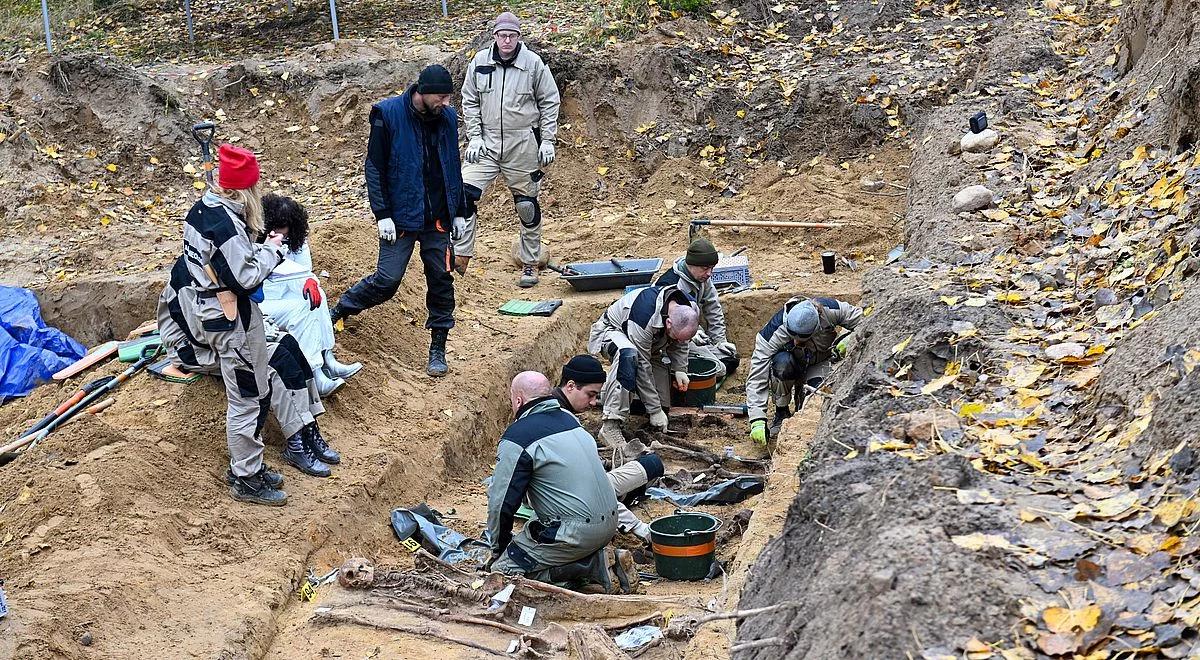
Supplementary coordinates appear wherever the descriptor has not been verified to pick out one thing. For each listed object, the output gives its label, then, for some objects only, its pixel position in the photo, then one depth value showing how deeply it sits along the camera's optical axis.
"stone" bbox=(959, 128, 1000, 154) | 9.20
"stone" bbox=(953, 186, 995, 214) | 8.03
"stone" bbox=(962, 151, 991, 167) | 8.98
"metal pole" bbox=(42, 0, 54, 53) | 14.81
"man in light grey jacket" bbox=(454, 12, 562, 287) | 9.63
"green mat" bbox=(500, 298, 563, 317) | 10.05
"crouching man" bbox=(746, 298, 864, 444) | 8.06
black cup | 10.35
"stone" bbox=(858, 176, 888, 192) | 11.81
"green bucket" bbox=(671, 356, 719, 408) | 9.27
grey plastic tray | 10.50
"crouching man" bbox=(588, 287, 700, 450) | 8.36
